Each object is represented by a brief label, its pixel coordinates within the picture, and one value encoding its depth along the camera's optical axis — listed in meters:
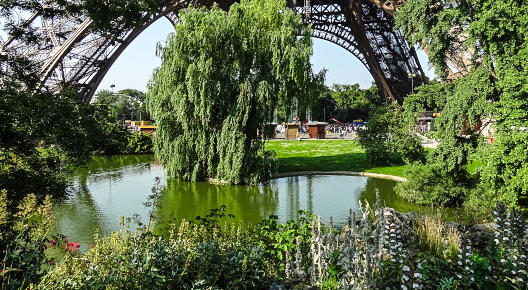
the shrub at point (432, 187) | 10.72
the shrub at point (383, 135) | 17.97
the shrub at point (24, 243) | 3.43
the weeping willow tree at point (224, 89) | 13.62
